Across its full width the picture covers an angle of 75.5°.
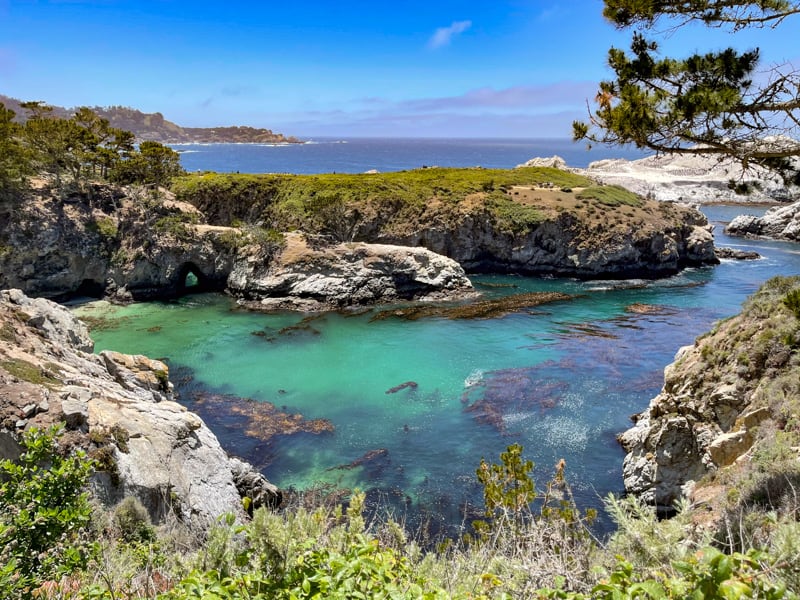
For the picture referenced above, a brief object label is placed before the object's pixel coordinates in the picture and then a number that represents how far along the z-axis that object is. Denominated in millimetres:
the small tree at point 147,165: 51906
